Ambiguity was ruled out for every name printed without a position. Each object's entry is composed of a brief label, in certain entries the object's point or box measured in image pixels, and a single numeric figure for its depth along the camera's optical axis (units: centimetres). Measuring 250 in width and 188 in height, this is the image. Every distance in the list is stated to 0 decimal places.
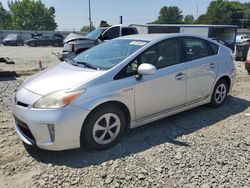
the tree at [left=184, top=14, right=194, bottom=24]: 7927
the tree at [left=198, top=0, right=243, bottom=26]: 6494
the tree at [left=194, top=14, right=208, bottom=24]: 6749
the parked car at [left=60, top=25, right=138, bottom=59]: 858
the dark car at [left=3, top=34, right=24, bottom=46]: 2594
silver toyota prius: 252
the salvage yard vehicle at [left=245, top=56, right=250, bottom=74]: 707
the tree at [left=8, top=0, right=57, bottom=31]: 6521
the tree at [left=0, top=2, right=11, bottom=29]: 6388
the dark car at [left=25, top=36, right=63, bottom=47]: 2531
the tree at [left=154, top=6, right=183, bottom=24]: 7296
